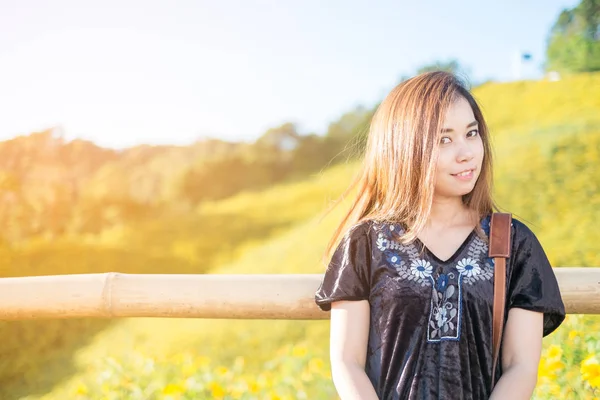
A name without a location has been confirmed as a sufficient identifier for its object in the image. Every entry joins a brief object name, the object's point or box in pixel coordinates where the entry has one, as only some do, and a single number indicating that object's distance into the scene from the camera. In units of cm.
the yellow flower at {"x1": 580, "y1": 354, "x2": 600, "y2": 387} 220
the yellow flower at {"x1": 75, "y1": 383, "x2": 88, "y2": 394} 308
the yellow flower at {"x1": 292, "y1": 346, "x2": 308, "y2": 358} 366
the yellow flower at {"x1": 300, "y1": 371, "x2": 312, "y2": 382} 334
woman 154
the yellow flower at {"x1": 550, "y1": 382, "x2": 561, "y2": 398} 261
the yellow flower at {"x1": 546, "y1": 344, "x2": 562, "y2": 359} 261
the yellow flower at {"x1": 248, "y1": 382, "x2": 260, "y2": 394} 291
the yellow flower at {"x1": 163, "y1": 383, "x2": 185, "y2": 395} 295
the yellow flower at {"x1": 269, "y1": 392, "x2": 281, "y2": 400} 276
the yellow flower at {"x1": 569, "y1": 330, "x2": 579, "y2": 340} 287
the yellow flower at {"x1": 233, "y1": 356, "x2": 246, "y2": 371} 404
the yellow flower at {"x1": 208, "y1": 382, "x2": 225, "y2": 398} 288
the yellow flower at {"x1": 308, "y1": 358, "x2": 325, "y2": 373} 330
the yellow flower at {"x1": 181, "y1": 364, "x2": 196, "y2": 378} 326
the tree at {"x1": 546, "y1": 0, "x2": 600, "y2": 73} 836
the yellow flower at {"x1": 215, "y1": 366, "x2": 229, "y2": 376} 320
